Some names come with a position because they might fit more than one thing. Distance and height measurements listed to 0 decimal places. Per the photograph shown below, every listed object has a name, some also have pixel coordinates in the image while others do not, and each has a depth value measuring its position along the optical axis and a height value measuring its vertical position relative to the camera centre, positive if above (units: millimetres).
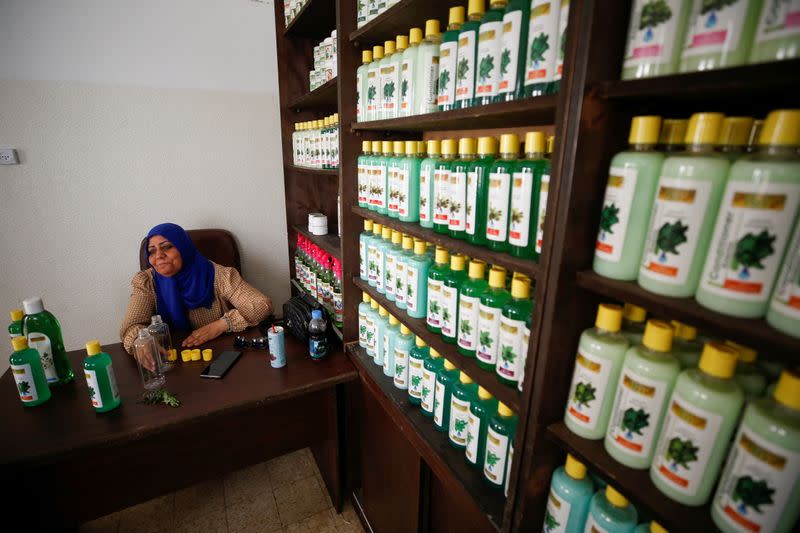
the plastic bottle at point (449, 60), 948 +270
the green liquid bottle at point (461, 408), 1048 -681
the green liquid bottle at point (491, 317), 911 -365
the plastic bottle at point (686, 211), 533 -57
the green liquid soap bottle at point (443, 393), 1118 -691
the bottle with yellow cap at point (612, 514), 682 -628
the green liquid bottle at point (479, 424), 990 -684
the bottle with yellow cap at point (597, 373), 680 -372
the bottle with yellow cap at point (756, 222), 465 -61
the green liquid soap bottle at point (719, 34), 483 +185
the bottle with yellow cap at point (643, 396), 619 -378
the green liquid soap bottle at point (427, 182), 1063 -48
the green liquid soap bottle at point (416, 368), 1246 -675
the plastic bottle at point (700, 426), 554 -380
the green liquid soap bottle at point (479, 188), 906 -51
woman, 1892 -722
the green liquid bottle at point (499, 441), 907 -669
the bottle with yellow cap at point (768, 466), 485 -386
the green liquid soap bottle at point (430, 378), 1182 -669
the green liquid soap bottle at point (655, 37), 542 +198
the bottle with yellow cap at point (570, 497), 746 -652
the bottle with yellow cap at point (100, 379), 1229 -733
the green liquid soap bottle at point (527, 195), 775 -55
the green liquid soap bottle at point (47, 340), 1319 -658
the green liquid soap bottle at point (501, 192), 825 -55
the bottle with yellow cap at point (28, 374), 1224 -733
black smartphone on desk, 1518 -853
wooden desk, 1200 -1038
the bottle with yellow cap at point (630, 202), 594 -50
